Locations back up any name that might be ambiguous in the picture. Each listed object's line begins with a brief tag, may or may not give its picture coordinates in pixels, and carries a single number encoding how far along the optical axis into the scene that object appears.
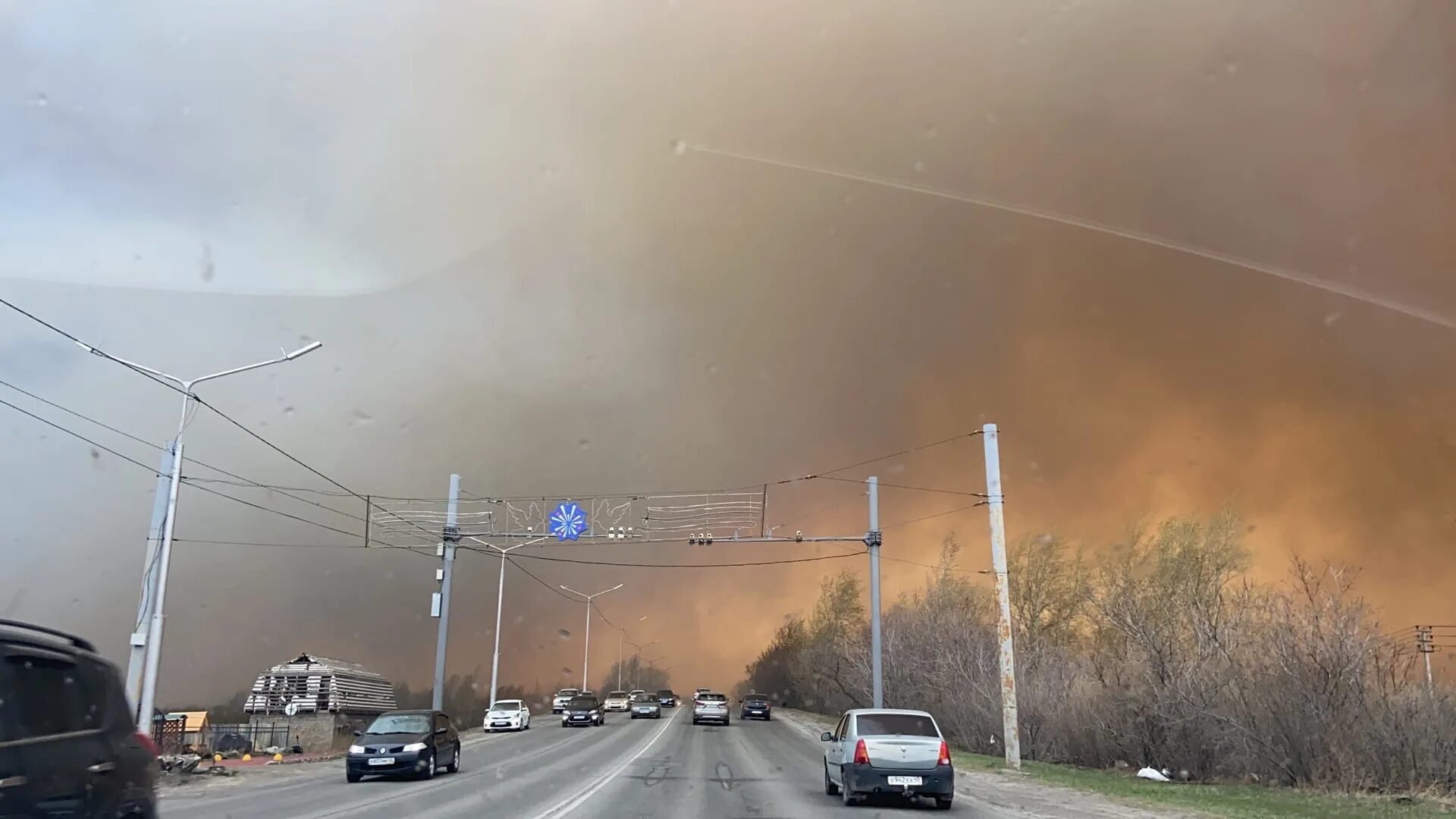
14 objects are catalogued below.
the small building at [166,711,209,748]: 38.80
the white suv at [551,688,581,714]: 78.85
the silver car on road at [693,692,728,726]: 58.81
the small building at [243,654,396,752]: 53.75
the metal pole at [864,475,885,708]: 39.28
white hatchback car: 54.66
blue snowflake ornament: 34.69
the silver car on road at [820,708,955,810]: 17.33
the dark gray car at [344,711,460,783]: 22.94
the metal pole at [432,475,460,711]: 37.53
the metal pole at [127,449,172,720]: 23.19
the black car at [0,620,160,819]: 6.02
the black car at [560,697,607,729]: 59.75
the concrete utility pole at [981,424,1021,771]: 26.92
